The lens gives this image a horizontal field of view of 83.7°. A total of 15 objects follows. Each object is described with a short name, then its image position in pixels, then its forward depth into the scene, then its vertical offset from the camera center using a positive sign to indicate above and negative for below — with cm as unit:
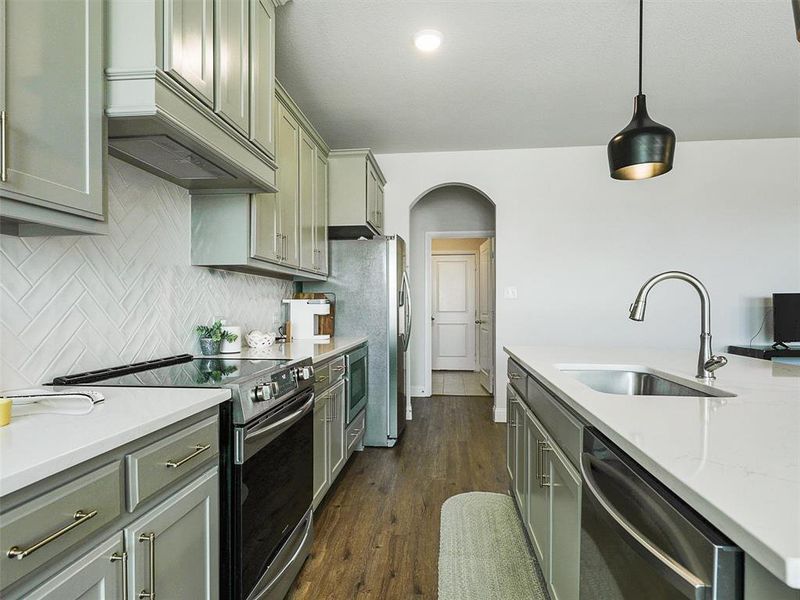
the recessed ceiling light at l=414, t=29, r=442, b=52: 251 +149
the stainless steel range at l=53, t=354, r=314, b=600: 137 -57
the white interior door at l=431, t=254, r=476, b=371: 774 -21
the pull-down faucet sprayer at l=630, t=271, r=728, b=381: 154 -6
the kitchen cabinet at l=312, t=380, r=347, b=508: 235 -80
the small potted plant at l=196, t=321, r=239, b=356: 225 -20
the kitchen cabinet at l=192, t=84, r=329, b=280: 225 +45
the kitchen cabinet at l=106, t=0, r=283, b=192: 128 +69
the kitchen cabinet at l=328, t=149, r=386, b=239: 368 +90
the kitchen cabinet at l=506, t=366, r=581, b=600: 129 -72
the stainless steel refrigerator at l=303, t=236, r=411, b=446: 364 -8
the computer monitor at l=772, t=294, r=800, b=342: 406 -18
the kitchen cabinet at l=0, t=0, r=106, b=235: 98 +44
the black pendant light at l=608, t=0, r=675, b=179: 190 +67
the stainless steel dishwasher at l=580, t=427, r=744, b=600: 62 -41
